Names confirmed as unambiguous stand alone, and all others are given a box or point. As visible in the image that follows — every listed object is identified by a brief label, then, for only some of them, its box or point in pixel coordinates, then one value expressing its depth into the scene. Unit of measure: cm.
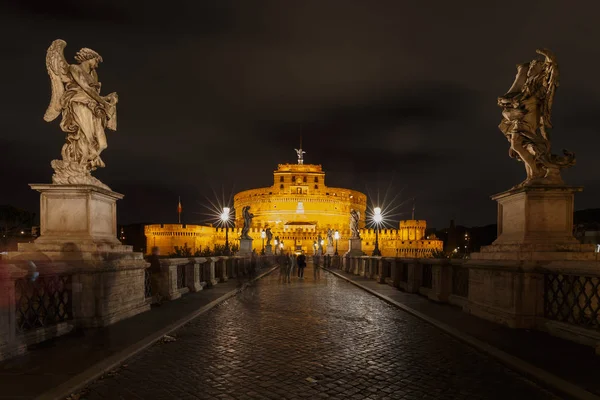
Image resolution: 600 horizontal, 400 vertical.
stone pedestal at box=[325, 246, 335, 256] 5052
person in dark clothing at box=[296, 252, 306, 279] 2279
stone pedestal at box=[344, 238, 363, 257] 3018
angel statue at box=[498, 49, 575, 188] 803
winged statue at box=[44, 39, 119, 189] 813
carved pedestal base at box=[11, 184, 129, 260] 775
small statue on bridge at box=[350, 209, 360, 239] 3036
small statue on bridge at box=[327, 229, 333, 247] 5423
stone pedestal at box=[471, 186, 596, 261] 755
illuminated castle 9194
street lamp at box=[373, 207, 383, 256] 2970
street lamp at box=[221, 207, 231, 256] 2717
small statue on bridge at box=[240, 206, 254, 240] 2992
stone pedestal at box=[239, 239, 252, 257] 2959
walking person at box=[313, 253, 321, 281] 2359
